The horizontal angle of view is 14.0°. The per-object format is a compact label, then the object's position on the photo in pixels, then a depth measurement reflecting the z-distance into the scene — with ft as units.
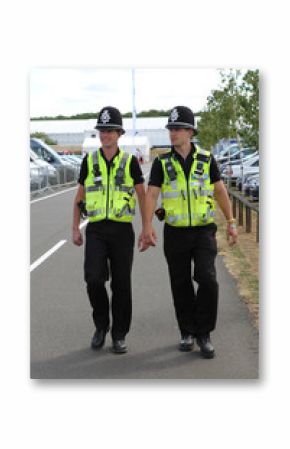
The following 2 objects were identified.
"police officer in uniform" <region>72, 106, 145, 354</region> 23.90
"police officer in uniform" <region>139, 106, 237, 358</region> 23.68
